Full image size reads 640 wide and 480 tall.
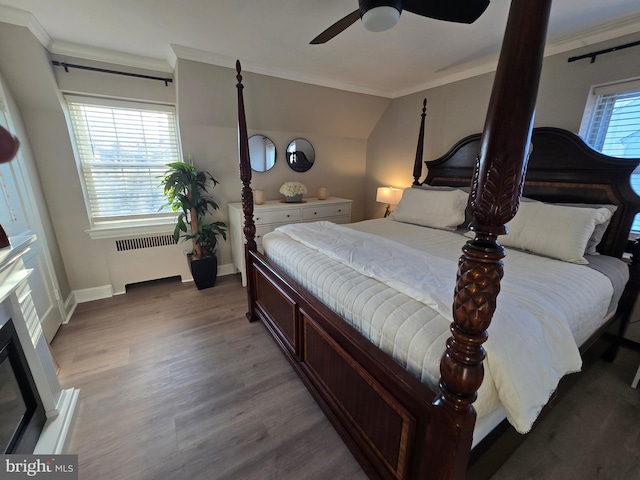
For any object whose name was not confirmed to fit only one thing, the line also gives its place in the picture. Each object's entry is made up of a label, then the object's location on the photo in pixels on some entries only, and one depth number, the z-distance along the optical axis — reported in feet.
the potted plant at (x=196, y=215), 8.95
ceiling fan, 4.25
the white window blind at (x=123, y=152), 8.59
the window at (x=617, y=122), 6.46
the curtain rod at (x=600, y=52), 6.20
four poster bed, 1.91
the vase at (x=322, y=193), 11.93
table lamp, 11.38
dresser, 10.07
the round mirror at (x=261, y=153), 10.90
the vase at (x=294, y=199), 11.10
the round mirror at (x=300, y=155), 11.81
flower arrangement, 10.89
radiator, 9.43
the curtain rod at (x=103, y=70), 7.46
